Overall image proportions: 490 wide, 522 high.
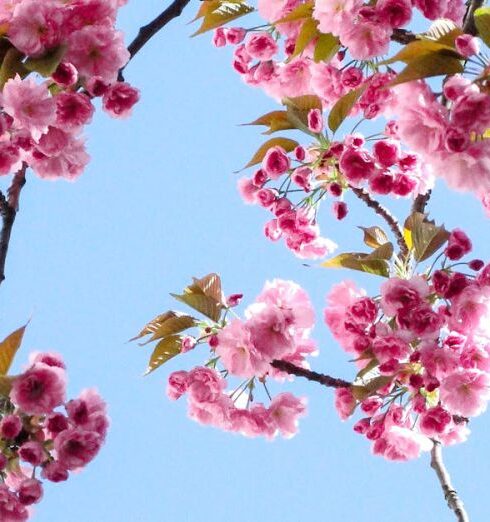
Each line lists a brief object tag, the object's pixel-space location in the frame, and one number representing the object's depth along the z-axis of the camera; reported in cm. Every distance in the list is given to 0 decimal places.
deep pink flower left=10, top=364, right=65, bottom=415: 512
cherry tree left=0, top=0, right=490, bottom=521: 493
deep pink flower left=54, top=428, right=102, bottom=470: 519
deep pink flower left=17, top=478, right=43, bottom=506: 523
